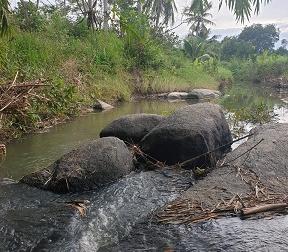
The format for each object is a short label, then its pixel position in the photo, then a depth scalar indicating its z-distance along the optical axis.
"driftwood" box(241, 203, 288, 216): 2.53
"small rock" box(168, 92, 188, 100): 11.67
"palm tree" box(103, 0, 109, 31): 12.11
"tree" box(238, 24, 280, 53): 42.15
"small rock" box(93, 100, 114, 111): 8.35
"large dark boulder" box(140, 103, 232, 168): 4.02
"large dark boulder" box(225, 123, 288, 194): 3.24
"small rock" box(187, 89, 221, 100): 12.06
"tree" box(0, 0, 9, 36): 3.12
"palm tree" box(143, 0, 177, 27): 20.53
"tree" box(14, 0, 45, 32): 9.59
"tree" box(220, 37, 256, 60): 32.84
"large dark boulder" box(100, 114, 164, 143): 4.61
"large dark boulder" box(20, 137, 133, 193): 3.36
